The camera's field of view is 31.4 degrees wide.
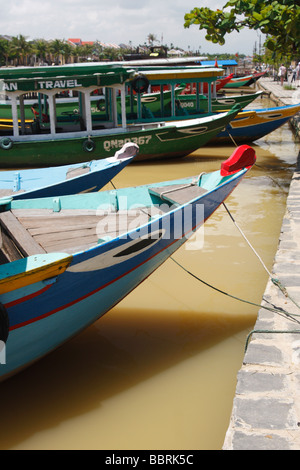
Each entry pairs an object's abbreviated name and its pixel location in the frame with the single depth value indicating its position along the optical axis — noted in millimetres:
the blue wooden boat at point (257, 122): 13797
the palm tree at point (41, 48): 65550
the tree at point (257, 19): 8914
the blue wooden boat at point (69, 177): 6191
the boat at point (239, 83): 27378
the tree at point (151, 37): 84600
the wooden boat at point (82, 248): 3619
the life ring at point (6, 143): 11422
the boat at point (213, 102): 15323
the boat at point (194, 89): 19869
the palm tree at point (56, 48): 68438
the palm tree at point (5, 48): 60078
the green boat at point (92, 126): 11016
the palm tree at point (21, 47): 60309
